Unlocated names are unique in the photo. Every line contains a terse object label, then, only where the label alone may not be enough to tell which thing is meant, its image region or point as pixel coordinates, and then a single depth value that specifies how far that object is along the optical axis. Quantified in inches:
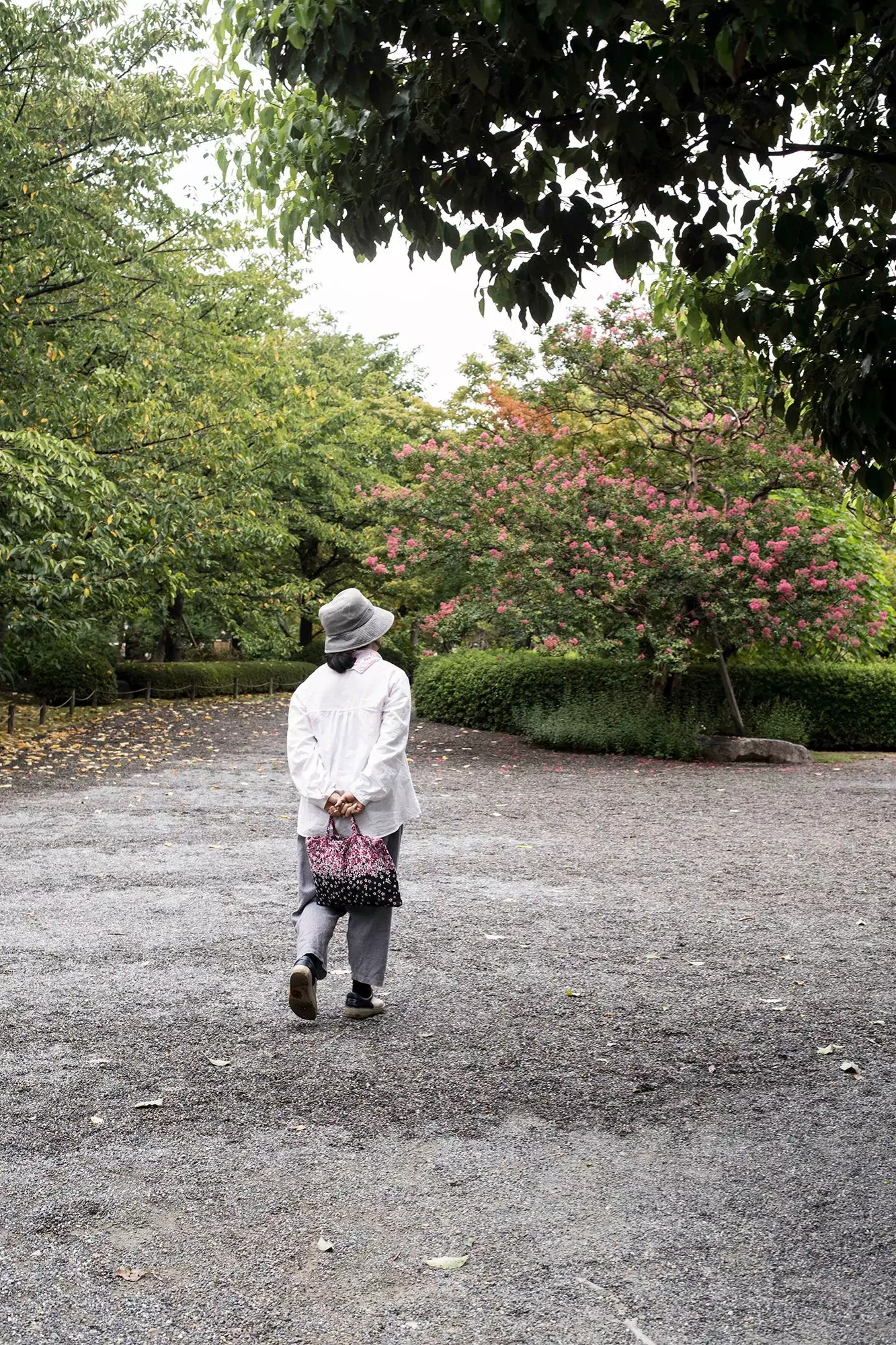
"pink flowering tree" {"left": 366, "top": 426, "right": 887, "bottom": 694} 607.8
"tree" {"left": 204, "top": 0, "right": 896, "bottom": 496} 133.6
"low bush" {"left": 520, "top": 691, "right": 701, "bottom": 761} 671.1
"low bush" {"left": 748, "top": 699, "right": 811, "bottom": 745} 716.7
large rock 659.4
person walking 194.2
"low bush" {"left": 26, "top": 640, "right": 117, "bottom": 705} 940.6
